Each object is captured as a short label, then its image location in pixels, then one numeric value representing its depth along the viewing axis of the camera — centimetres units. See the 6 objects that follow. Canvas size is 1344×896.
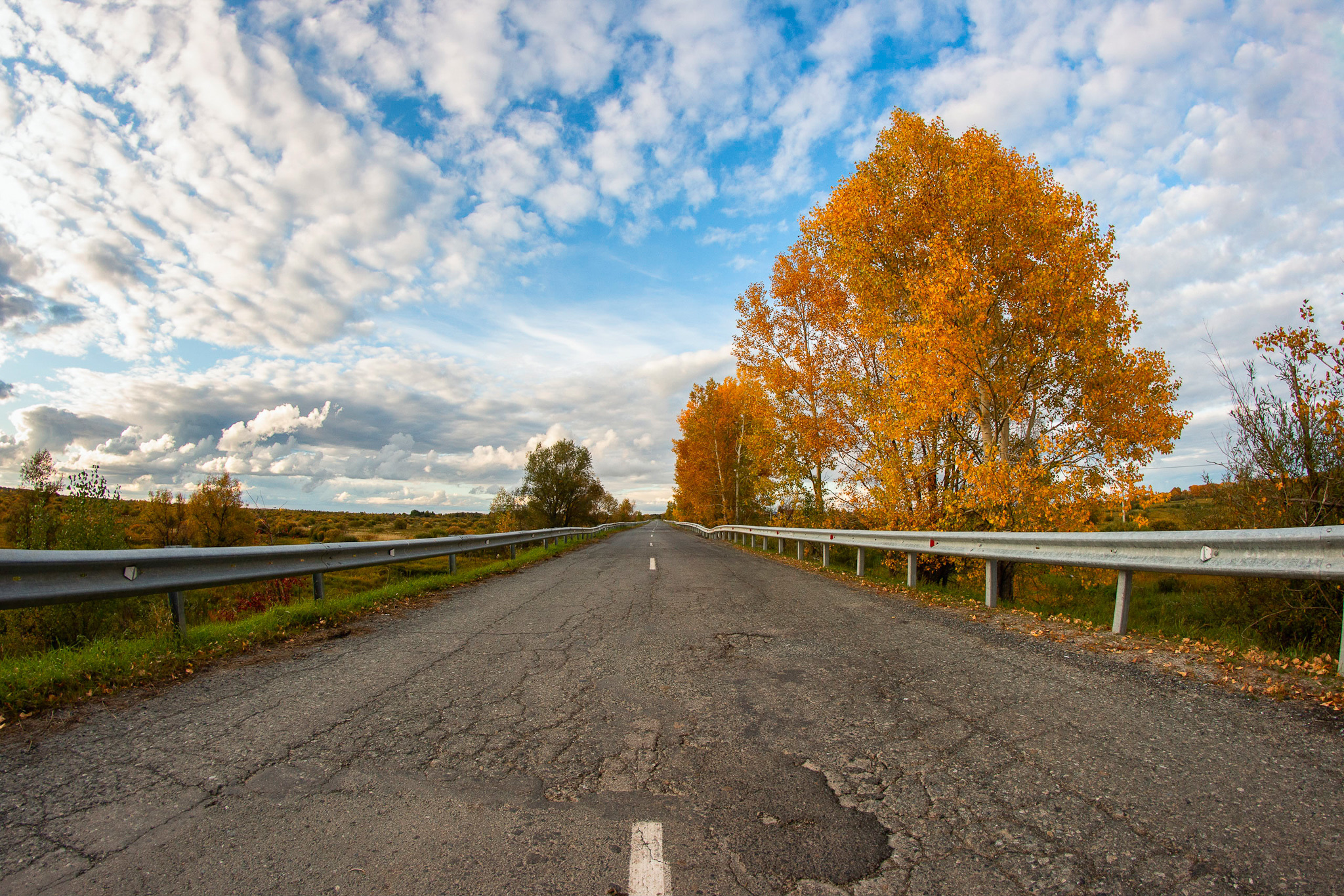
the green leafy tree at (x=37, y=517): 1201
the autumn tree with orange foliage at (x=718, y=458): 3119
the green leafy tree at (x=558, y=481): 4856
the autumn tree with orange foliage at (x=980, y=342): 902
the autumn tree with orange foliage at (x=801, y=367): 1568
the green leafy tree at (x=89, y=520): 1147
